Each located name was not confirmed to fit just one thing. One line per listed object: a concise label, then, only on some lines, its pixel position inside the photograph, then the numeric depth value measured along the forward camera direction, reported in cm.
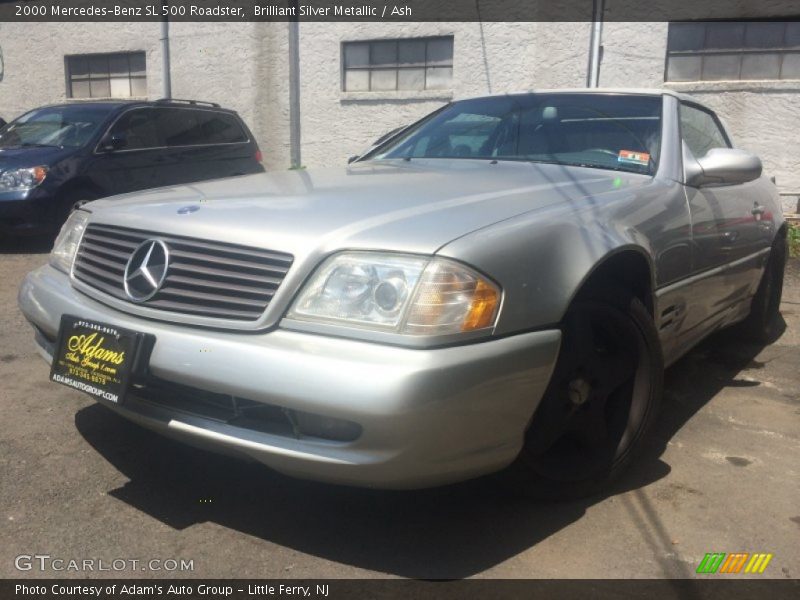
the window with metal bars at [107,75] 1256
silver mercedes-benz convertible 217
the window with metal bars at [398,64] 1032
